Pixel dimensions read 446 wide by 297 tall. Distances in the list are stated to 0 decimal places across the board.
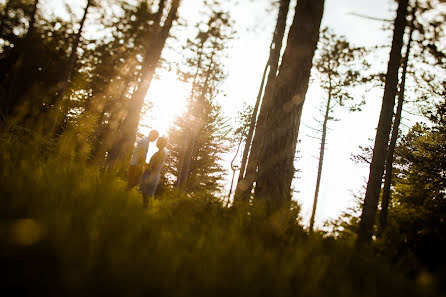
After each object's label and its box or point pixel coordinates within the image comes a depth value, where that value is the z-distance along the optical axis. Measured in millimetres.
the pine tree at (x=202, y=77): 19109
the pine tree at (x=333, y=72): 18875
